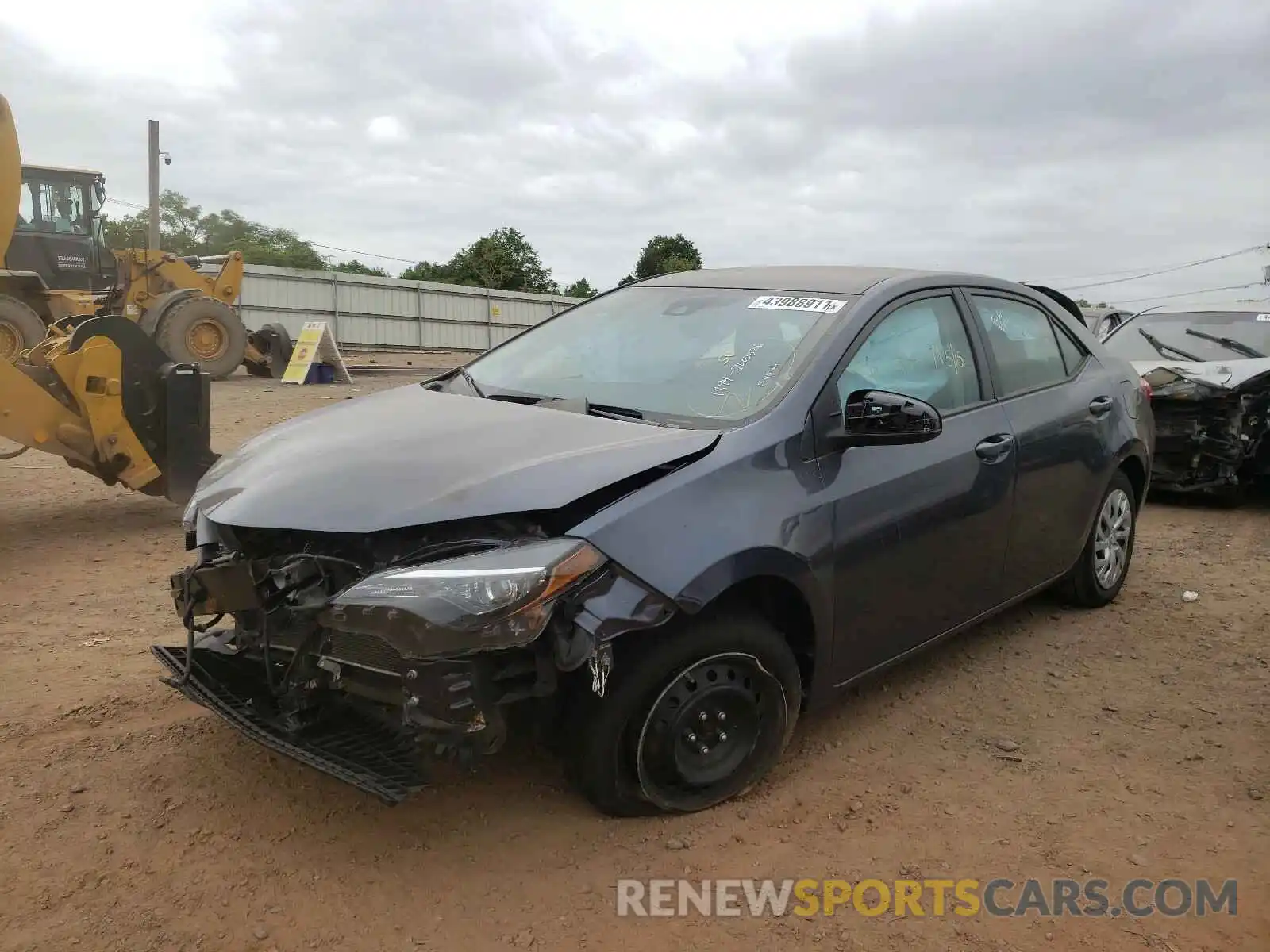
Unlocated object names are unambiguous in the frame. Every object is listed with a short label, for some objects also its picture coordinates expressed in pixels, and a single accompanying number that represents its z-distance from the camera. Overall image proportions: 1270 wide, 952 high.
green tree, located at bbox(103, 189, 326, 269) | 52.97
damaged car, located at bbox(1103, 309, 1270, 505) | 7.30
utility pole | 24.88
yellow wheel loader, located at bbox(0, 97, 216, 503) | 6.06
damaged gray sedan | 2.46
